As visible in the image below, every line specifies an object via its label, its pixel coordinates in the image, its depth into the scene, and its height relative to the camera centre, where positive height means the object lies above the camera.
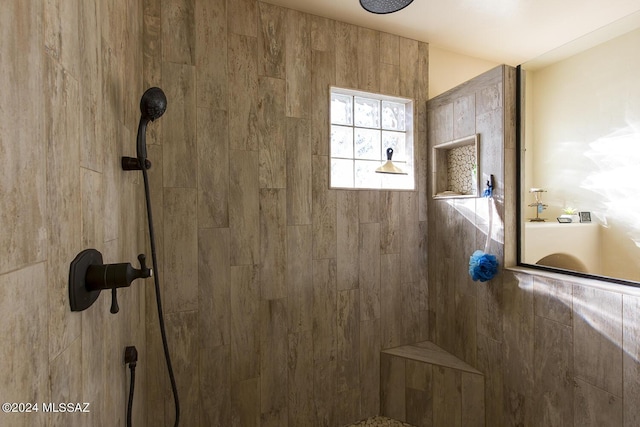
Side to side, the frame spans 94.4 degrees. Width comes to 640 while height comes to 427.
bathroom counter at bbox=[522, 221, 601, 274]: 1.58 -0.23
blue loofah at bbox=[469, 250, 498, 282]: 1.94 -0.41
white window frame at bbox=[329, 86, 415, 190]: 2.33 +0.38
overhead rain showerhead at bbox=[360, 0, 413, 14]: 1.43 +0.99
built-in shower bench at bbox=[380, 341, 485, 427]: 2.05 -1.34
